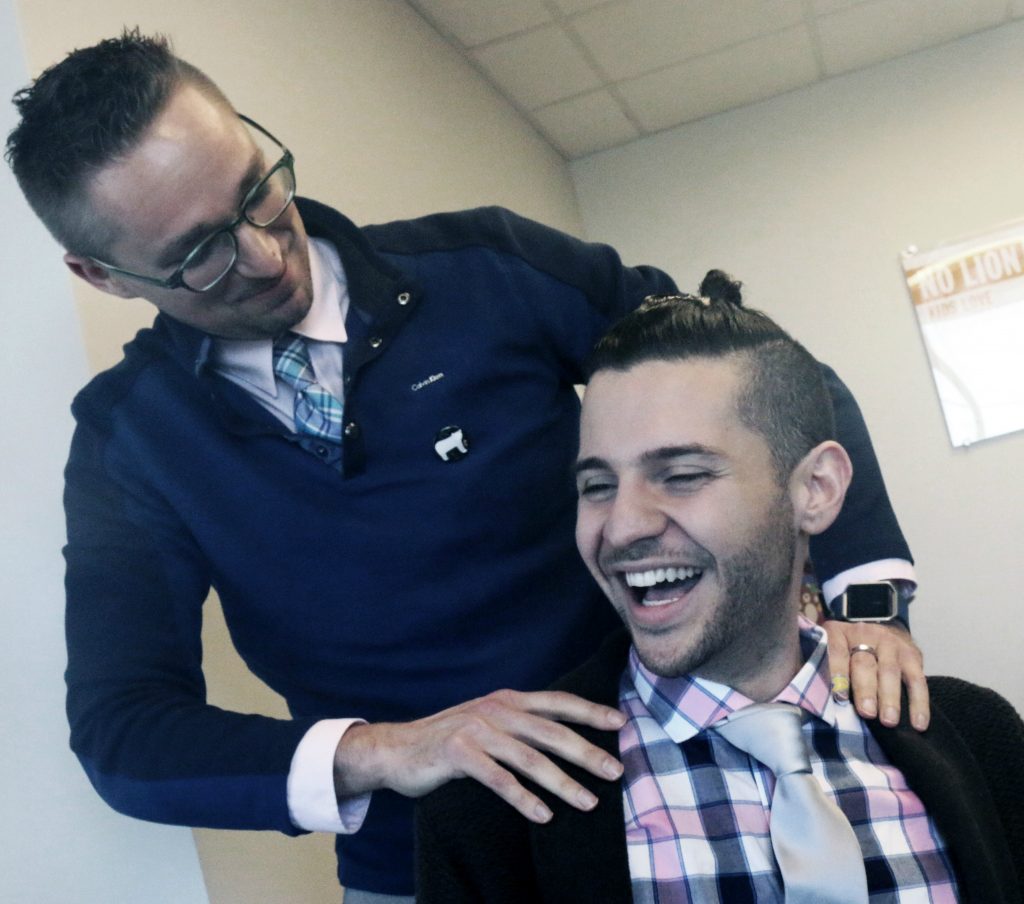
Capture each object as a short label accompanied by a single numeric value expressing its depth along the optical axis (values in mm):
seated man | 1094
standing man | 1220
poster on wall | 4516
